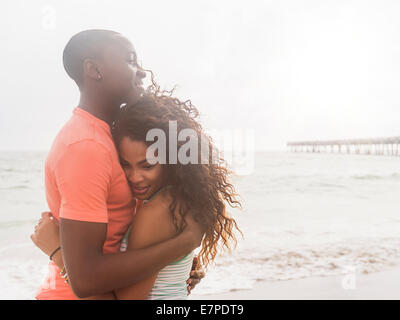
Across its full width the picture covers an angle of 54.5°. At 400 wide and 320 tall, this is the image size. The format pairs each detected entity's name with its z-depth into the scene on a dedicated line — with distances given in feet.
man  4.54
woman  5.13
